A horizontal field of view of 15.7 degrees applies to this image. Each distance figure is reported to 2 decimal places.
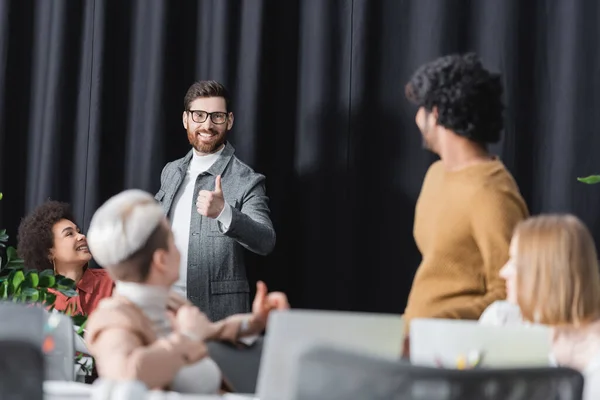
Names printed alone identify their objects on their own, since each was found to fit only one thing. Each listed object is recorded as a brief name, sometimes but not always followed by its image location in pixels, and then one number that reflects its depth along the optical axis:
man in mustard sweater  5.99
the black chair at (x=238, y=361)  5.66
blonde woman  5.08
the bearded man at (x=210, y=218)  7.15
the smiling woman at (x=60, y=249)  7.29
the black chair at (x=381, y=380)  3.20
